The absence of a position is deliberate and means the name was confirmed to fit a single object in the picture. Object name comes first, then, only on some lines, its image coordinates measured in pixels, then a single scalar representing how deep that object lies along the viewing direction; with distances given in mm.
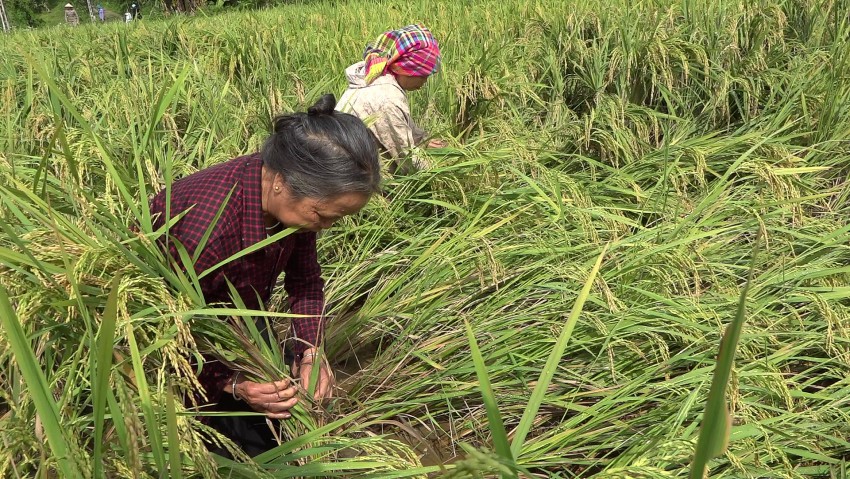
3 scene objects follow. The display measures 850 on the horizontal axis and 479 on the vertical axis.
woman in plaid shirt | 1249
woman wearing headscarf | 2387
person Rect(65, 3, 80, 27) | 18602
